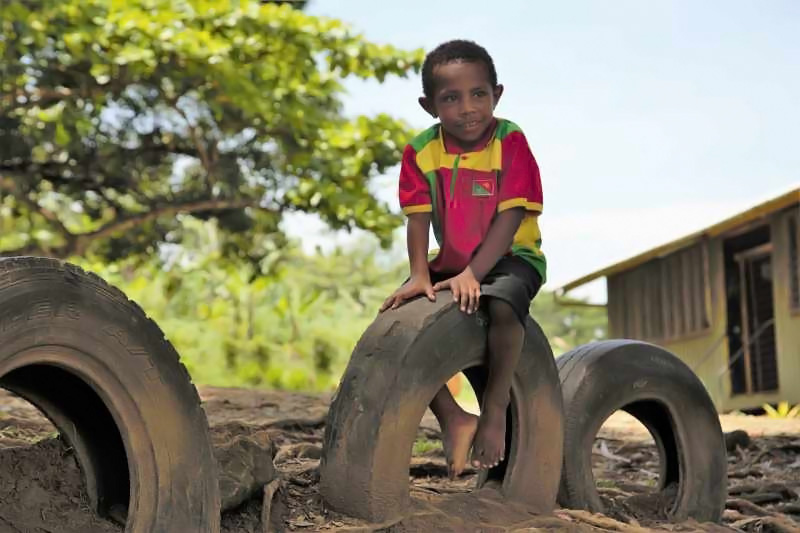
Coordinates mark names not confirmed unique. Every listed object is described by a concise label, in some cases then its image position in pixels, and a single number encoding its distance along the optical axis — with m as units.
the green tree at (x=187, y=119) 12.33
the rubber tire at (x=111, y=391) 2.37
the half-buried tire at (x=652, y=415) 4.11
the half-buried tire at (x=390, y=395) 3.23
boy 3.47
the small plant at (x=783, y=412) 13.94
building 15.24
